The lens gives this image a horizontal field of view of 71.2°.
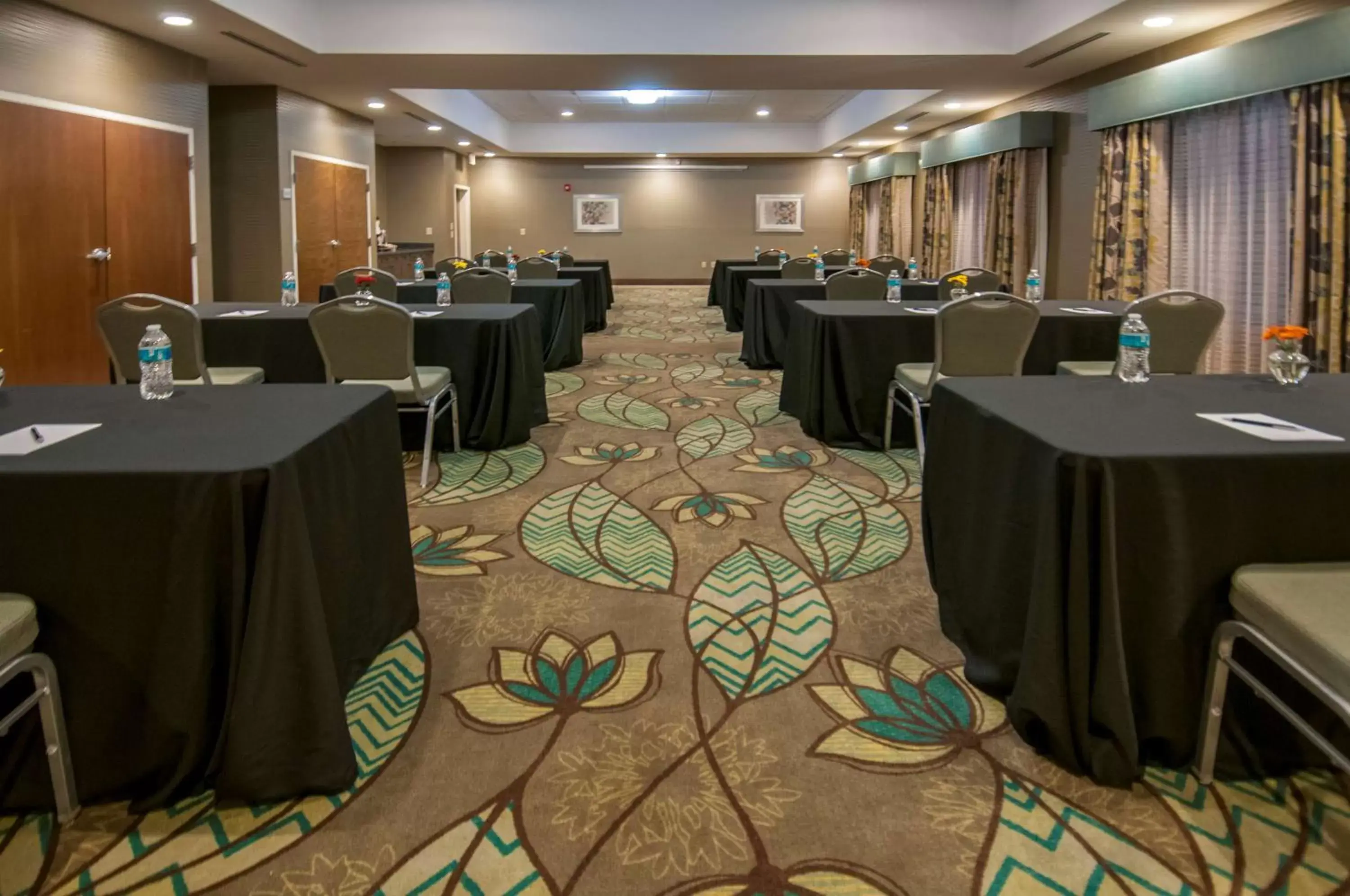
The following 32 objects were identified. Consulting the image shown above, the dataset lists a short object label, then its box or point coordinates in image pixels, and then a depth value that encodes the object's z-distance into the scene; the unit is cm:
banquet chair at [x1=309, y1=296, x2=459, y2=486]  404
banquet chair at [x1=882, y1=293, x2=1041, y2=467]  421
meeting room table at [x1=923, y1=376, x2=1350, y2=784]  190
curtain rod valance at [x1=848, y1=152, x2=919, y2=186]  1396
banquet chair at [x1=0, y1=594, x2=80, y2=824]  165
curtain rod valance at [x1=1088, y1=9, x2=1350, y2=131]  514
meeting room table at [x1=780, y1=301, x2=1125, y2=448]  498
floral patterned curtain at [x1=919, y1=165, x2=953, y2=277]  1215
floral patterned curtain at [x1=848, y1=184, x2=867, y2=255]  1730
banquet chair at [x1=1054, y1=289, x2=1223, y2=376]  423
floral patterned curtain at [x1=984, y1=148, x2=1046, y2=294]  946
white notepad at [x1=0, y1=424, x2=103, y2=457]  192
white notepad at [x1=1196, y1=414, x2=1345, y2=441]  206
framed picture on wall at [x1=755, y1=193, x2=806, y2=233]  1945
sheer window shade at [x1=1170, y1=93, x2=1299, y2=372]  612
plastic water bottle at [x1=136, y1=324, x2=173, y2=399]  250
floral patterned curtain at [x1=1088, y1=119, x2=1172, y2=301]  736
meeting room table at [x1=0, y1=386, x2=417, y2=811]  176
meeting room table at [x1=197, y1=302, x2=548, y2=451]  484
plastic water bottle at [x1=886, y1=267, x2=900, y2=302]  602
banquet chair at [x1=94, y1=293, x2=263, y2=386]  415
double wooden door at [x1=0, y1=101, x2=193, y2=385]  585
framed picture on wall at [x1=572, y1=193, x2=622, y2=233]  1939
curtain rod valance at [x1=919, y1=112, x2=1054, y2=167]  902
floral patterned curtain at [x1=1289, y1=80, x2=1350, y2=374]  541
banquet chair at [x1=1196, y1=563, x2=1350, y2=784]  158
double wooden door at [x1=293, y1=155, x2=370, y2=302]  1002
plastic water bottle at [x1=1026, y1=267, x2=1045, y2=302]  605
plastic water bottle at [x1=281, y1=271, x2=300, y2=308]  586
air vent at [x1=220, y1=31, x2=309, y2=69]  700
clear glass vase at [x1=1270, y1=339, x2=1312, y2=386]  274
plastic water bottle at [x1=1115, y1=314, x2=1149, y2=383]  274
